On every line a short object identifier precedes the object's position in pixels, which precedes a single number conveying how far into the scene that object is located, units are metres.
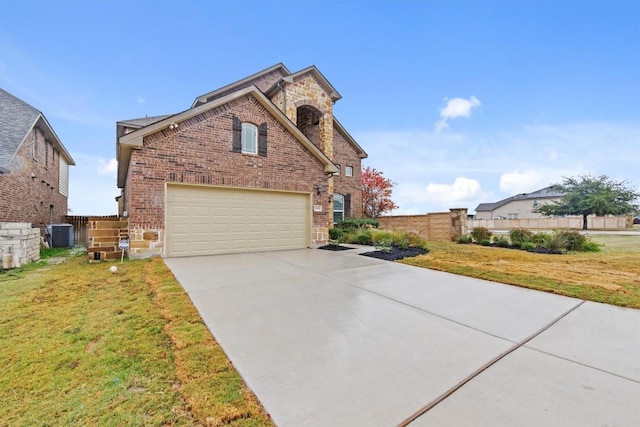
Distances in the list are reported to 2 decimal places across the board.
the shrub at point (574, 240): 10.37
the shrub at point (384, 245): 8.97
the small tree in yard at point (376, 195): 20.97
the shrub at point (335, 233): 12.94
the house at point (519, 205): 40.16
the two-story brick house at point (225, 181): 7.90
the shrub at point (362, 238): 11.09
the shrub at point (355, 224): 14.50
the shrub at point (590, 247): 10.20
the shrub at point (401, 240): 9.77
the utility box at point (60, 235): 12.41
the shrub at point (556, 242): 10.09
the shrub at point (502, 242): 11.43
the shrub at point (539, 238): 10.95
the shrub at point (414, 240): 10.42
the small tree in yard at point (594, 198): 26.09
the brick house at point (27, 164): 10.23
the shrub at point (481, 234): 12.47
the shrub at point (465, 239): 12.90
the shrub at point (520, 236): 11.34
